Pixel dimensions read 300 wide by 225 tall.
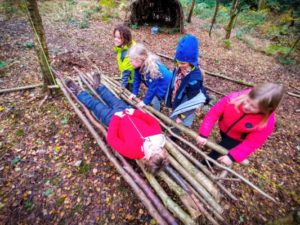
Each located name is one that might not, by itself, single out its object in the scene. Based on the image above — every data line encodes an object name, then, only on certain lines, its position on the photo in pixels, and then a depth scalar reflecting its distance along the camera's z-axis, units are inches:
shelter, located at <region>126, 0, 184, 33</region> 354.3
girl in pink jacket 73.7
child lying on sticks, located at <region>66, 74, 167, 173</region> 96.3
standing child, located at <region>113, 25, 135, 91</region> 141.9
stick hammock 87.3
